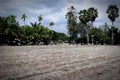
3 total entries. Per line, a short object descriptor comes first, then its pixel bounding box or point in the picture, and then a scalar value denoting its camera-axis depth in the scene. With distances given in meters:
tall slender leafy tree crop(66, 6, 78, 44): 35.48
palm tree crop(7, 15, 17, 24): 26.11
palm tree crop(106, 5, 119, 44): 32.73
